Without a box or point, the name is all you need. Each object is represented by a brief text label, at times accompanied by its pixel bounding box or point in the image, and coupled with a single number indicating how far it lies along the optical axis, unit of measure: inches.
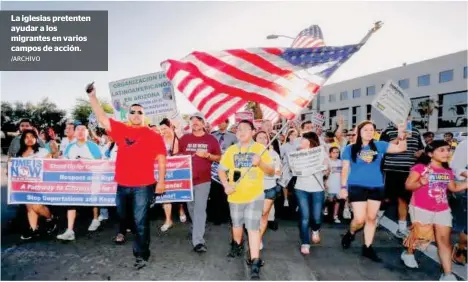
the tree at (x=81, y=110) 2402.8
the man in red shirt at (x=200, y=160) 204.5
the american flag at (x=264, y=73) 171.5
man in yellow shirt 167.6
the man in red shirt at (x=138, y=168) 174.7
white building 1747.0
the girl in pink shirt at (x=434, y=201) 160.2
